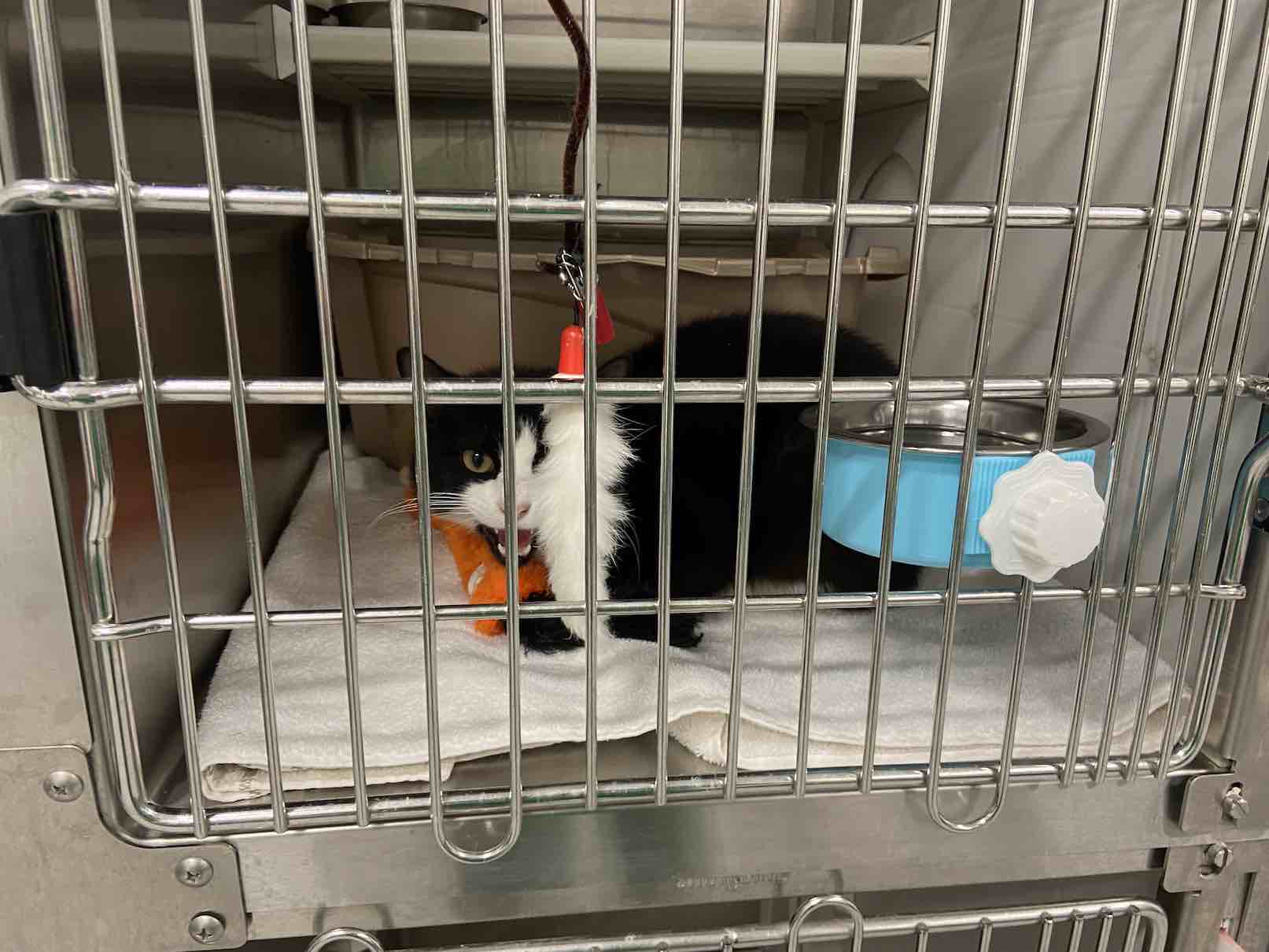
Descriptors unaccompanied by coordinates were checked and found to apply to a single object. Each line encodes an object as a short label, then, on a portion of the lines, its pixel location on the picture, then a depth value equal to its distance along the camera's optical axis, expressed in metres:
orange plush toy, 0.67
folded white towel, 0.49
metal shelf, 0.75
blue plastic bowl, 0.48
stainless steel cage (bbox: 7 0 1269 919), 0.36
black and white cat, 0.61
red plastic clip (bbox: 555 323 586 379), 0.47
